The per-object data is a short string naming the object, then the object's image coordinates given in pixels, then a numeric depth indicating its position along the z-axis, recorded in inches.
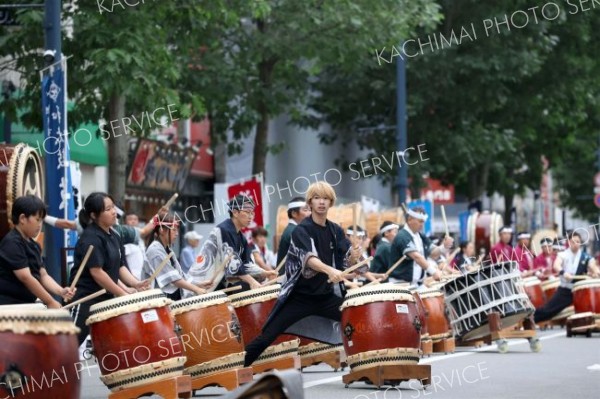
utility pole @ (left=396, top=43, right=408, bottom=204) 1285.7
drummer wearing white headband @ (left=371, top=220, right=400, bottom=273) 772.0
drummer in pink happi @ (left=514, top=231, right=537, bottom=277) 1115.9
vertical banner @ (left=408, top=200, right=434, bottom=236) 1315.2
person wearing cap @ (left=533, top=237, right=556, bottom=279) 1179.9
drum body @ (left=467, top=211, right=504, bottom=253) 1424.7
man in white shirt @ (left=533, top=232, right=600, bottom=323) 1016.2
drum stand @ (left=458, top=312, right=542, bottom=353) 764.0
